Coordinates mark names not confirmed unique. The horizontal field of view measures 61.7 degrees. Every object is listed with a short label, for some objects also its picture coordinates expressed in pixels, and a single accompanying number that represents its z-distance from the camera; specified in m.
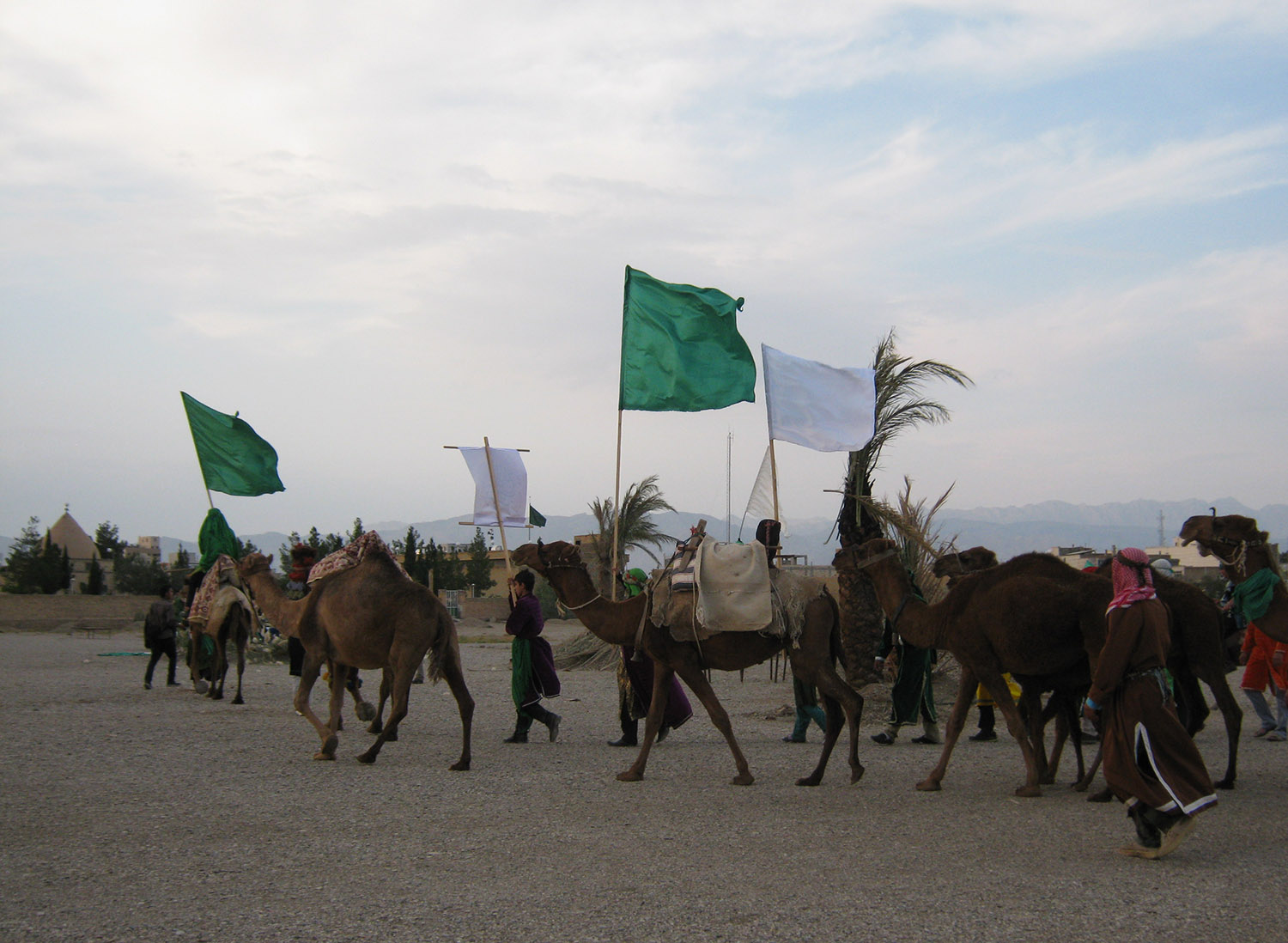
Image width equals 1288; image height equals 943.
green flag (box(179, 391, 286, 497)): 18.39
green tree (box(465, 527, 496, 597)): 65.44
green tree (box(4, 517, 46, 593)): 58.09
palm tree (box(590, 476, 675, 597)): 23.25
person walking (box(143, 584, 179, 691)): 17.78
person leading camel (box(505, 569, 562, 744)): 11.76
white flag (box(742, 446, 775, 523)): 12.29
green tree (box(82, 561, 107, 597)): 57.19
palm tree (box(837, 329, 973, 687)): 15.84
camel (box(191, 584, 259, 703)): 16.16
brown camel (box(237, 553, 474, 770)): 10.61
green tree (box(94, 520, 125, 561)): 78.88
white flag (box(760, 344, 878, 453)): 13.20
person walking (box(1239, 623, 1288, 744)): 10.98
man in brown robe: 6.29
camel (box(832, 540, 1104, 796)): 8.46
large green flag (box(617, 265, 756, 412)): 13.30
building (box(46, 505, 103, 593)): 81.31
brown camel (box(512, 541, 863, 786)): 9.26
